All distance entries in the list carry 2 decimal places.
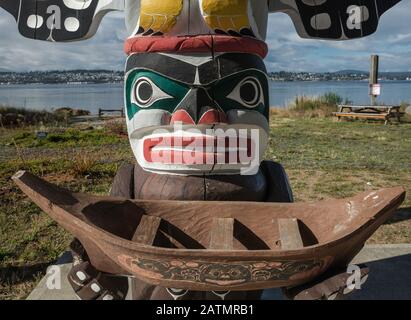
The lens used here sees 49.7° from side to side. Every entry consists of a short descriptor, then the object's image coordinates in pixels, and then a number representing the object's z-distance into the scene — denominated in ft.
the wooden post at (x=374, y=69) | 42.04
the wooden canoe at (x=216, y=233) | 4.00
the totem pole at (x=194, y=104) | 5.57
